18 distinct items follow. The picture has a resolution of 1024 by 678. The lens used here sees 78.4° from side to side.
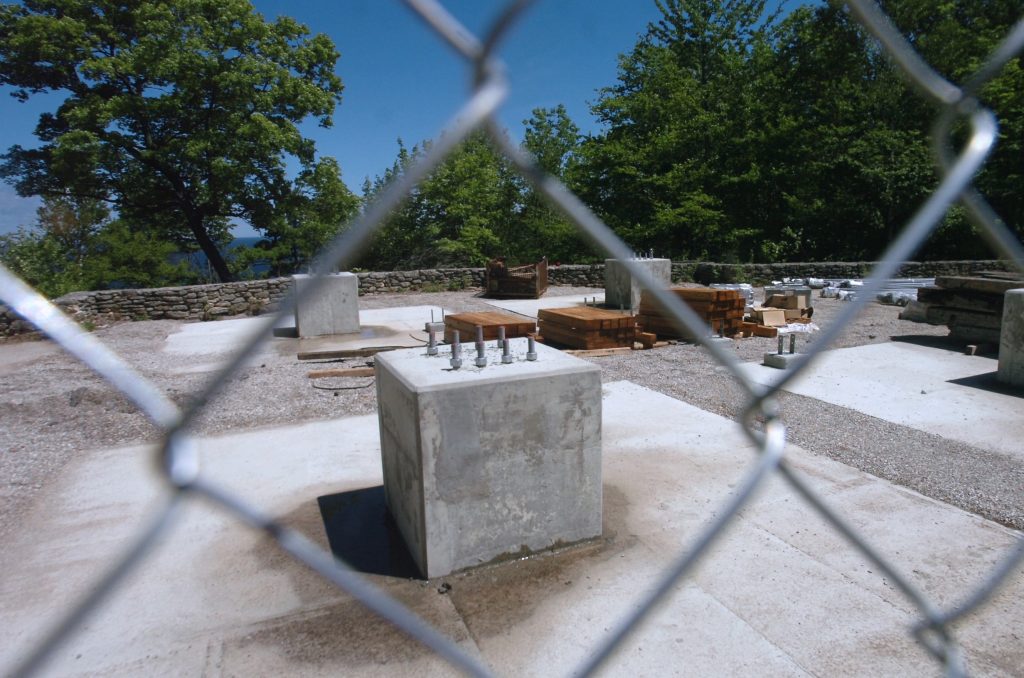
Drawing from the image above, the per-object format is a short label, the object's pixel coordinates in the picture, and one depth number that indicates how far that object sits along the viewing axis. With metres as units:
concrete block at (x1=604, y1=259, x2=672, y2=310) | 10.41
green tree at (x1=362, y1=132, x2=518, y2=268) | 19.83
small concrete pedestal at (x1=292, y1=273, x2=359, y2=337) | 9.13
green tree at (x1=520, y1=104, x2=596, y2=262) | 14.64
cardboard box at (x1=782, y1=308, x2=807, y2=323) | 9.53
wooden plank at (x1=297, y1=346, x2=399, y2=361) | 7.56
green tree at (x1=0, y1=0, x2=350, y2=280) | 15.50
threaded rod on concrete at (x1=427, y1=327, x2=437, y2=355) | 3.06
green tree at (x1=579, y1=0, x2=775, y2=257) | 16.56
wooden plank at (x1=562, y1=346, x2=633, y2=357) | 7.39
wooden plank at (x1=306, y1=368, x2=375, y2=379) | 6.50
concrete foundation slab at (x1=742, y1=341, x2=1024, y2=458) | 4.59
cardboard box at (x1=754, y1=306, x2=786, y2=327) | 9.06
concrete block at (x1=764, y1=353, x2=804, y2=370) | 6.57
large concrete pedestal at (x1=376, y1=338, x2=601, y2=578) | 2.55
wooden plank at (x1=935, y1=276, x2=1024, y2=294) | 7.13
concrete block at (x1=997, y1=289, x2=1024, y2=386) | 5.54
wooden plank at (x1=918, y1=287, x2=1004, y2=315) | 7.34
